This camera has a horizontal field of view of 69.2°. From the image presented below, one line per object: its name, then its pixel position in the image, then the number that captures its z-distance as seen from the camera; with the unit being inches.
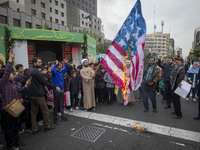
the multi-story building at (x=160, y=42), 4832.9
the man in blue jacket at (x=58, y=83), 179.8
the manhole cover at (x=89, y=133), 144.4
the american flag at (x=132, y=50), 158.9
